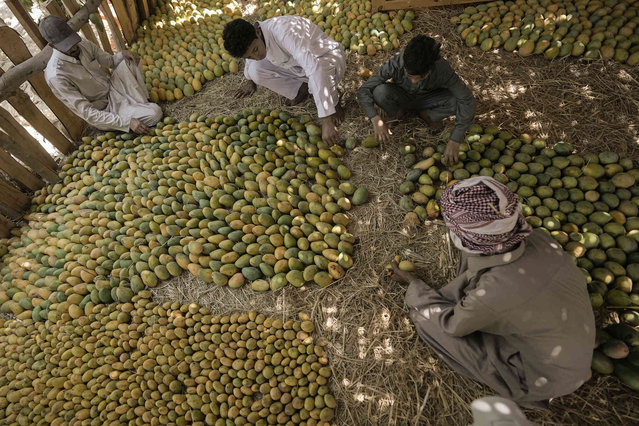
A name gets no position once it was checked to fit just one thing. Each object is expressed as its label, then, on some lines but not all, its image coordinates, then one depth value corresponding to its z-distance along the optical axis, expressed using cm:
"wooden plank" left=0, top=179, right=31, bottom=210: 309
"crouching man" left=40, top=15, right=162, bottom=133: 302
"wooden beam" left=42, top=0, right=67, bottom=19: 330
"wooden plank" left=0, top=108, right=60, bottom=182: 307
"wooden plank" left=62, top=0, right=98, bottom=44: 346
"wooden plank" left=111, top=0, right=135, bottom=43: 407
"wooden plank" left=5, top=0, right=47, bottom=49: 307
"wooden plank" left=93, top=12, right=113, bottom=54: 392
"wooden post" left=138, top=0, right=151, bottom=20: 443
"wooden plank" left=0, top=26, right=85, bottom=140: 302
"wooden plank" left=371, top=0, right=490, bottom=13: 373
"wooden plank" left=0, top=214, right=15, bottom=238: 305
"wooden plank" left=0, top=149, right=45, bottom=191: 310
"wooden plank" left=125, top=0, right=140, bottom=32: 426
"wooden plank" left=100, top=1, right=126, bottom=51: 391
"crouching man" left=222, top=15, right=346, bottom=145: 249
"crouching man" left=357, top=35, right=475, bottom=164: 219
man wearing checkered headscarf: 145
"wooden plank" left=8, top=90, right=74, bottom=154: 312
